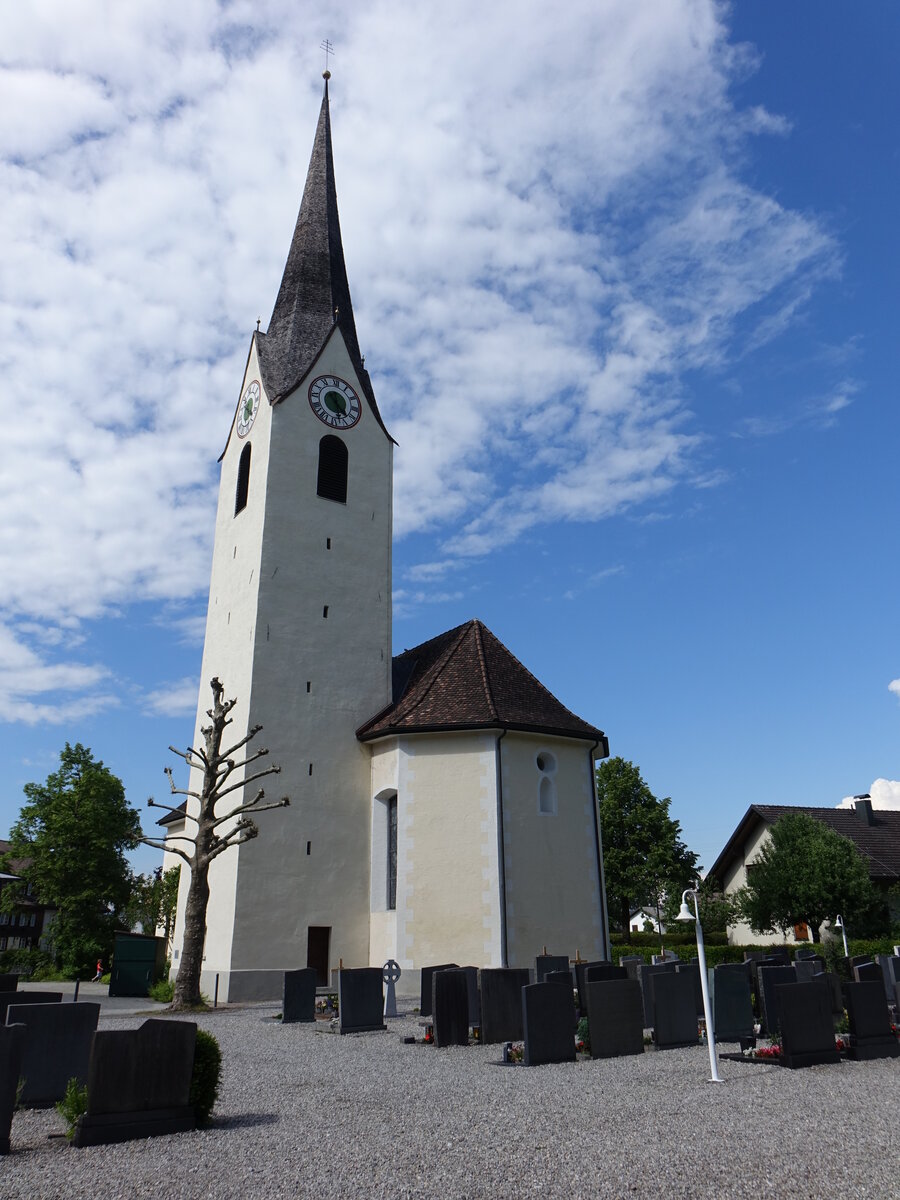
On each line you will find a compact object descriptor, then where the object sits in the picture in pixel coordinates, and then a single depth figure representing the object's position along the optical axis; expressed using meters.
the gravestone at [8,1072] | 6.64
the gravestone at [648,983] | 12.34
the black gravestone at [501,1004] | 12.64
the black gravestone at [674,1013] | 11.88
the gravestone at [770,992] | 11.77
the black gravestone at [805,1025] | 10.04
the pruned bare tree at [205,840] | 17.62
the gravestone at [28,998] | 10.38
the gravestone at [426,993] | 15.29
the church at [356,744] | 20.28
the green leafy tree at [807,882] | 28.52
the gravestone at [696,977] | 12.61
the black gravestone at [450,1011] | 12.21
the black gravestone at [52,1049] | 8.50
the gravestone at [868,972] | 13.08
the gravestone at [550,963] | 15.77
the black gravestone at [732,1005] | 11.64
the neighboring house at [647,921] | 46.82
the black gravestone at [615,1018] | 11.09
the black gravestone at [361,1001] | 13.91
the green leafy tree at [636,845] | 41.56
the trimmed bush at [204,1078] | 7.31
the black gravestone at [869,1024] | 10.62
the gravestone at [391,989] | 16.52
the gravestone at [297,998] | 15.45
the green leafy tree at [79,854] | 35.16
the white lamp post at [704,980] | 9.17
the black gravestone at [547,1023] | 10.54
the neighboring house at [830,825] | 35.50
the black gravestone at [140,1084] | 6.90
